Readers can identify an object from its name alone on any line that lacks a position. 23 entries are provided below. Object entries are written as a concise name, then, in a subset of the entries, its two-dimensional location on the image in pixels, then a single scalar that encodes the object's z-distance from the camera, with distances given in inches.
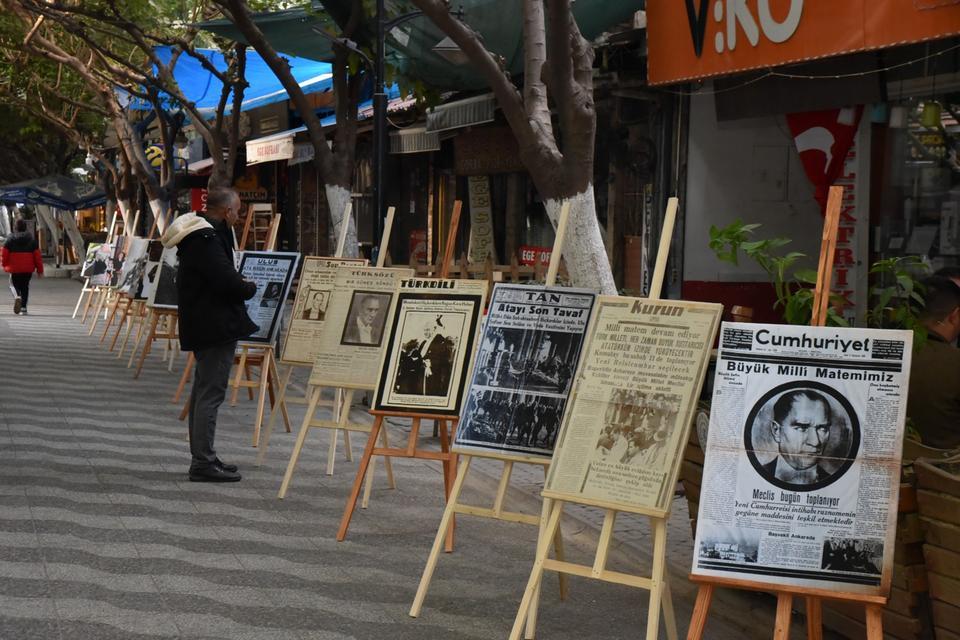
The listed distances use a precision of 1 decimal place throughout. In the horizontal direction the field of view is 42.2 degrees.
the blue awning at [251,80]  812.5
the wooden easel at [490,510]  214.2
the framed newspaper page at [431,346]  255.0
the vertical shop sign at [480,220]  687.1
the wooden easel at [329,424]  301.9
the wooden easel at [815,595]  159.6
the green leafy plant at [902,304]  224.5
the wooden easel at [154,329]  549.3
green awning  476.1
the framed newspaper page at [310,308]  363.3
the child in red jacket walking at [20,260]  896.3
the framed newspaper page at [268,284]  397.1
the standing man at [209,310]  315.9
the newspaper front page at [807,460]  164.2
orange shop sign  322.0
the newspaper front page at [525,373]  221.8
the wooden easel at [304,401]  323.6
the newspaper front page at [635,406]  186.2
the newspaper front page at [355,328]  308.3
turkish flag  397.7
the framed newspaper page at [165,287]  551.5
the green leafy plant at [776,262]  215.8
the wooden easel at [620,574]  181.5
